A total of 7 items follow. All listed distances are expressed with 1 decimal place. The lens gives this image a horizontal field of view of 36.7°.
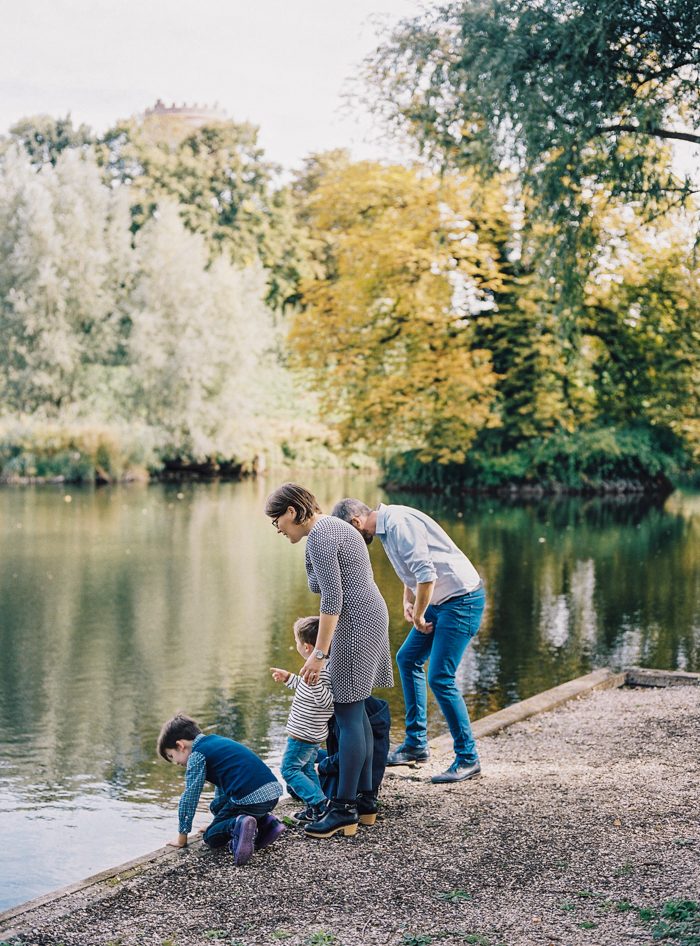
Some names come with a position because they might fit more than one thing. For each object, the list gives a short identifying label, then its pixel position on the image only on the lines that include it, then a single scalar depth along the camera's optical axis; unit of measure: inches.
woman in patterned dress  175.8
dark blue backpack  189.2
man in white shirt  197.0
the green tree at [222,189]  1993.1
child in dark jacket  171.6
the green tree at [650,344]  1184.2
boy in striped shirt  185.5
